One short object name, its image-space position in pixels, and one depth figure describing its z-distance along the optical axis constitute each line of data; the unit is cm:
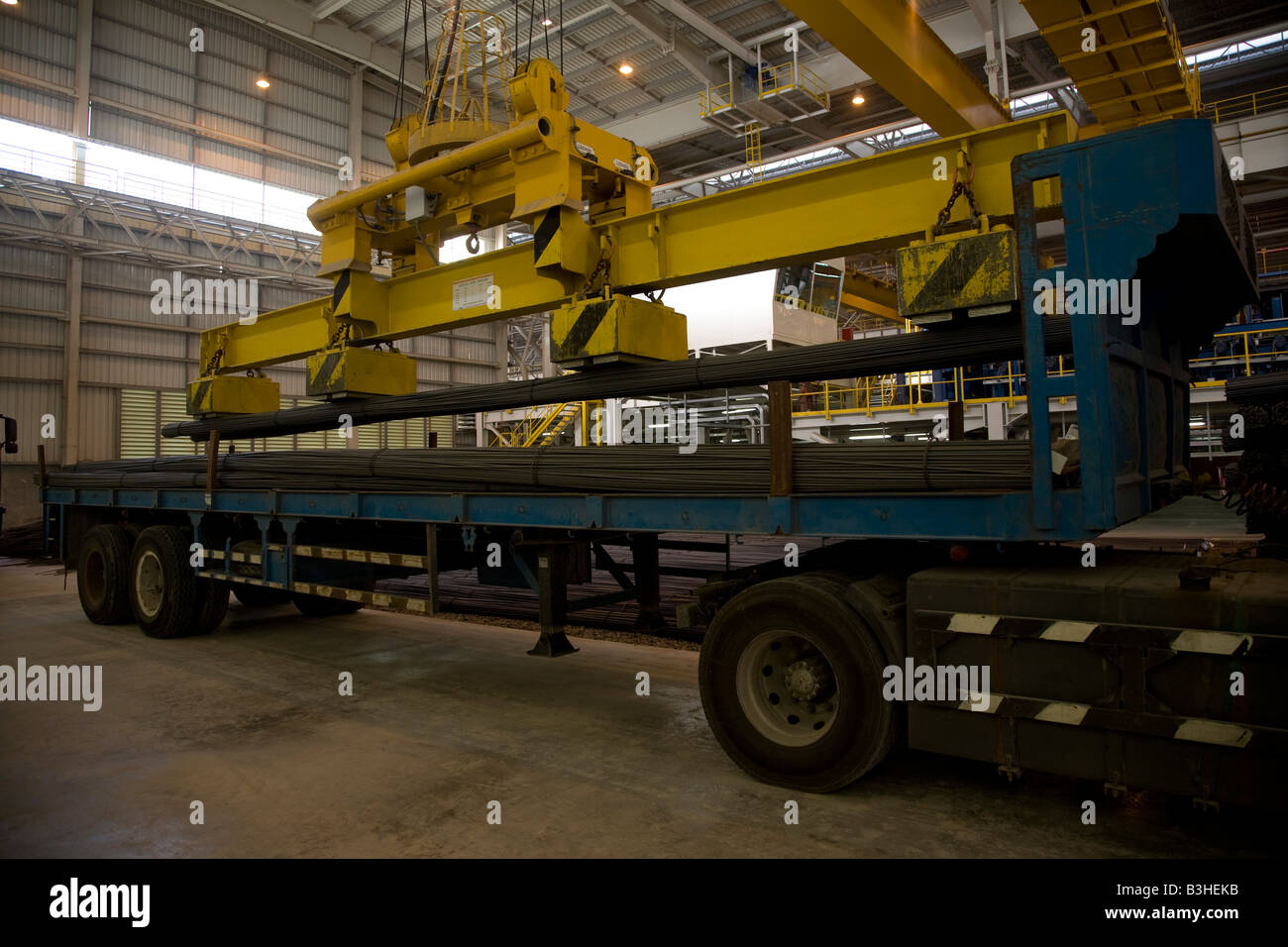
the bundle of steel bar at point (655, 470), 334
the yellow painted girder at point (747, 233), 425
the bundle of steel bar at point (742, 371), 396
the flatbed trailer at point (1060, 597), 276
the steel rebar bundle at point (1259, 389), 445
